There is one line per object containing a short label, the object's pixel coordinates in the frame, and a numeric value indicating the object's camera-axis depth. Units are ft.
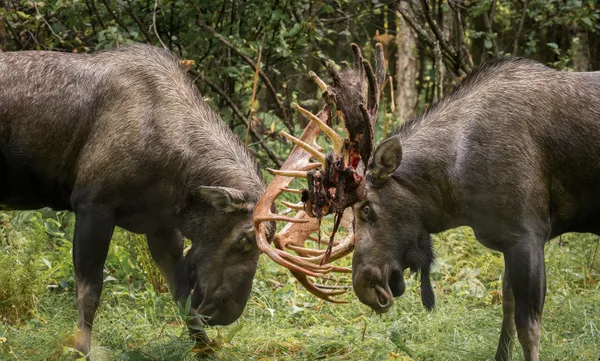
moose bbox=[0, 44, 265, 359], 41.68
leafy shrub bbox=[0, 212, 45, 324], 48.98
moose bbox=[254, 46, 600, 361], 38.50
